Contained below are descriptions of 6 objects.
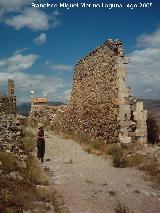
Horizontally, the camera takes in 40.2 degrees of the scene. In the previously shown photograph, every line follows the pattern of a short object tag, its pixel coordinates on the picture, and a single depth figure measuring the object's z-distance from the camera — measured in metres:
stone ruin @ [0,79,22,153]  7.70
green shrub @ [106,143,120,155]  9.06
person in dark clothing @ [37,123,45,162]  8.28
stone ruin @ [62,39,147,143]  10.02
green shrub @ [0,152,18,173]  6.17
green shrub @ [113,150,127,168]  7.85
